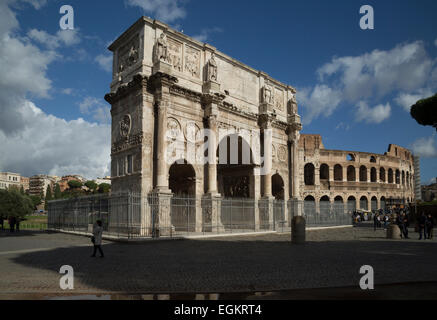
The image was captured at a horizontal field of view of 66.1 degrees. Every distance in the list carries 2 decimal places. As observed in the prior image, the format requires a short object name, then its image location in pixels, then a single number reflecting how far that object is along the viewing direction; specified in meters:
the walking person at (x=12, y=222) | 20.86
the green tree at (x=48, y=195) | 90.20
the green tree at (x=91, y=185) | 102.53
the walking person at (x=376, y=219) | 22.15
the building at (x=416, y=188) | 25.61
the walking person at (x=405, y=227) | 16.08
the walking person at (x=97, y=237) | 9.09
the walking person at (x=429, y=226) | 15.33
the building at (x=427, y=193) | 52.54
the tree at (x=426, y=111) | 22.91
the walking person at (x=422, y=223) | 15.10
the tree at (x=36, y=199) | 86.38
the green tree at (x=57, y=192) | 85.54
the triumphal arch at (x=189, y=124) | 15.80
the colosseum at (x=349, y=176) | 40.78
